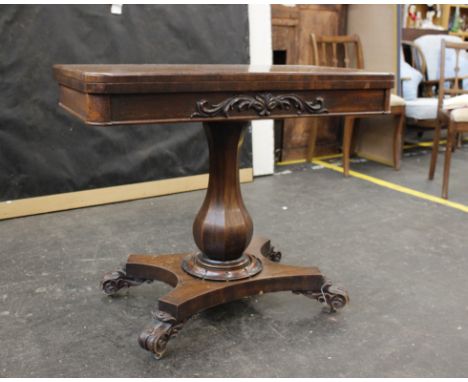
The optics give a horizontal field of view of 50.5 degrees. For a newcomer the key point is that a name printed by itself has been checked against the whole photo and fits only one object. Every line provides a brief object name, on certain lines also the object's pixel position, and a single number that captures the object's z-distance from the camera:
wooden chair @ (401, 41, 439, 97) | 4.41
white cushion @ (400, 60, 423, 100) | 4.04
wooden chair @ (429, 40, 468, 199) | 2.94
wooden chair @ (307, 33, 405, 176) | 3.57
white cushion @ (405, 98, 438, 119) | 3.86
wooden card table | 1.22
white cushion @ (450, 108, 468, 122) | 2.92
